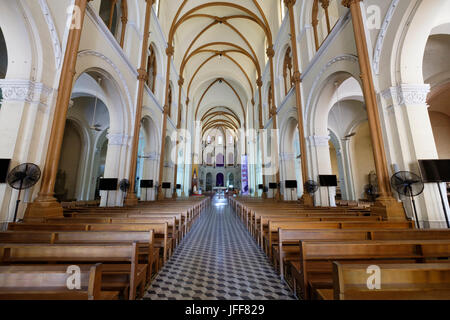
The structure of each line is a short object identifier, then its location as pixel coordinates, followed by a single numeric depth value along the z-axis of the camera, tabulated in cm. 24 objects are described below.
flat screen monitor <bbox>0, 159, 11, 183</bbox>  307
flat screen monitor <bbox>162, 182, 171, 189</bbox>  1117
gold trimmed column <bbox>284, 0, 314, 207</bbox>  708
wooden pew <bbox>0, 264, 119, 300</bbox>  102
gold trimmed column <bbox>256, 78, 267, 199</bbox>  1390
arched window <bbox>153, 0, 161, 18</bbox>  977
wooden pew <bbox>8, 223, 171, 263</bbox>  254
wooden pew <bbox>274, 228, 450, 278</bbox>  220
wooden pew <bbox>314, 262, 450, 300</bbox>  100
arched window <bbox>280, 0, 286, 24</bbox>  1000
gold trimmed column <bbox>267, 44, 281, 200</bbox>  1034
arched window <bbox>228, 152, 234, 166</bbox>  3710
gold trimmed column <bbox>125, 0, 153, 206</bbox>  682
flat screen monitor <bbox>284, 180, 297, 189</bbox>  900
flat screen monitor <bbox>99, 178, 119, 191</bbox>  597
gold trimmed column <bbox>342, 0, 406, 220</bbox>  356
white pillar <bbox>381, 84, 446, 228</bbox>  334
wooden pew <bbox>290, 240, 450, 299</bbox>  163
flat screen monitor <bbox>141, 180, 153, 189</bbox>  885
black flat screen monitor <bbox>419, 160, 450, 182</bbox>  312
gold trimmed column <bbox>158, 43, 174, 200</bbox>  998
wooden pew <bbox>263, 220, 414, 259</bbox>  269
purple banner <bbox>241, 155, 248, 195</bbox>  2367
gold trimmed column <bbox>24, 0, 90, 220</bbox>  336
